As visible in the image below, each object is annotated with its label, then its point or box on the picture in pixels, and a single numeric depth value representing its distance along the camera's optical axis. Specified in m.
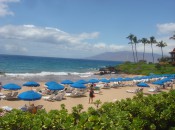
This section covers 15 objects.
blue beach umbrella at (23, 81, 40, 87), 16.27
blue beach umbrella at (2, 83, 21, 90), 14.53
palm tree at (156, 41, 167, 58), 58.73
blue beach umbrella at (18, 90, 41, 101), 11.54
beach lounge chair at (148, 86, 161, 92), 19.79
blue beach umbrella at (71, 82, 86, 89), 16.72
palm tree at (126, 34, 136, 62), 62.84
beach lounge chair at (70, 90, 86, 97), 16.25
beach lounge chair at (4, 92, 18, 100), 14.52
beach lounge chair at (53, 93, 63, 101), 14.50
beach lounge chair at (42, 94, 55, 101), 14.53
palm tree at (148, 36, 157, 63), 60.76
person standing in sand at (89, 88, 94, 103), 14.32
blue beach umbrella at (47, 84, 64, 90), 15.19
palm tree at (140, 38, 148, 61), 62.09
